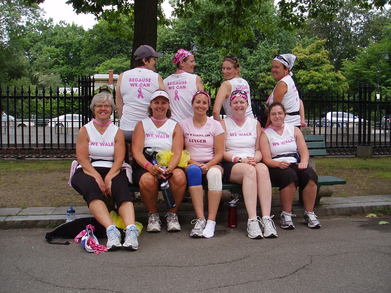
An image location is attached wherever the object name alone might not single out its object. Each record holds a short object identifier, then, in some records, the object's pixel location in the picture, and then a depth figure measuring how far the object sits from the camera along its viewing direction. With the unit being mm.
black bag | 5180
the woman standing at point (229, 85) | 6066
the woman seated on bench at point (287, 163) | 5656
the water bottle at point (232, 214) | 5707
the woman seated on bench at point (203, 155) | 5406
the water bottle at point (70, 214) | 5500
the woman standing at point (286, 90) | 6227
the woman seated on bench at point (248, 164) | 5324
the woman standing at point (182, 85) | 6027
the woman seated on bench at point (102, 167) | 5039
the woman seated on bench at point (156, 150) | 5395
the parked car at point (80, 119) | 12395
